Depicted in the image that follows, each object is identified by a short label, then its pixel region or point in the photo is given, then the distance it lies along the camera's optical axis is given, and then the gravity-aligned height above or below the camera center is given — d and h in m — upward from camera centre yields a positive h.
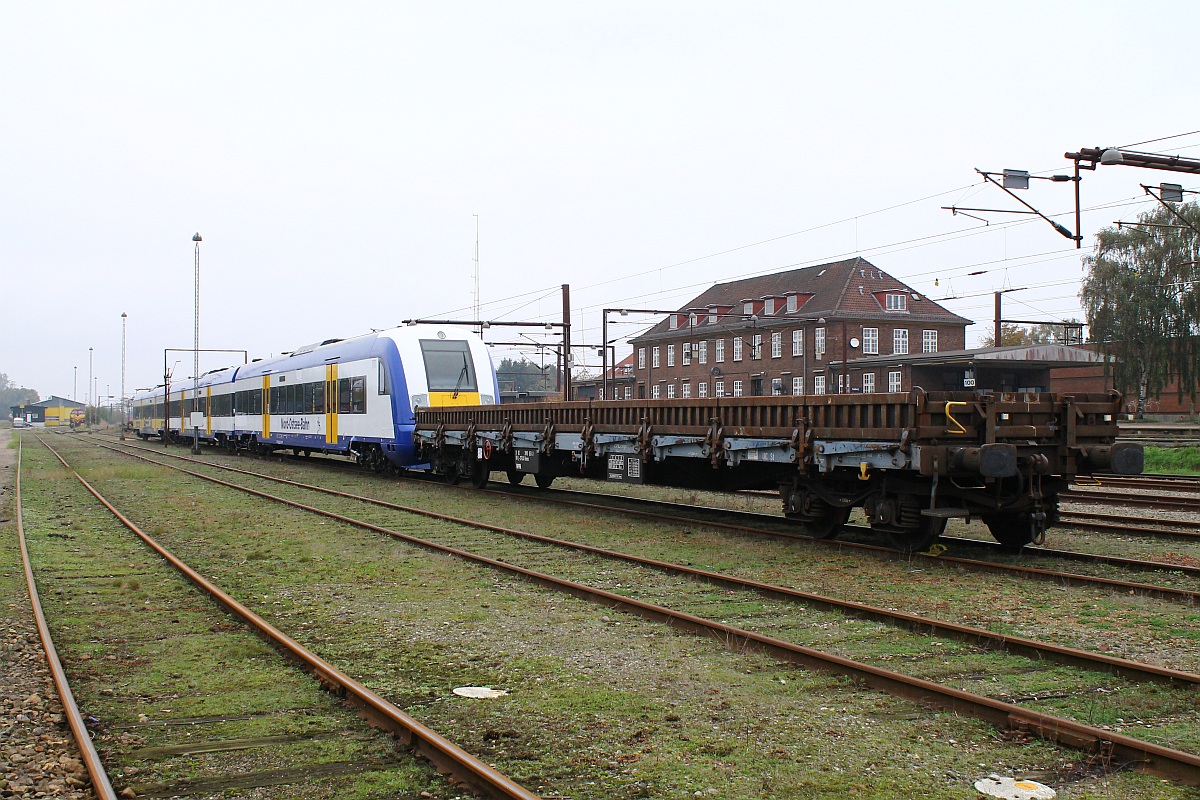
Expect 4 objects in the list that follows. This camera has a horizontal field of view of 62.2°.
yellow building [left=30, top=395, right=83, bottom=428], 154.62 +0.96
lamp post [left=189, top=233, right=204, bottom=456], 40.45 +2.02
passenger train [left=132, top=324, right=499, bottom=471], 21.91 +0.70
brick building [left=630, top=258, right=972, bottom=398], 58.03 +4.91
